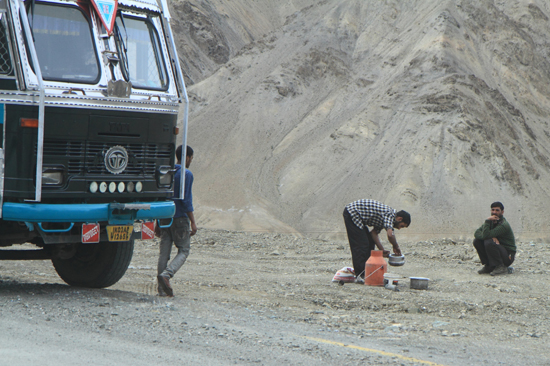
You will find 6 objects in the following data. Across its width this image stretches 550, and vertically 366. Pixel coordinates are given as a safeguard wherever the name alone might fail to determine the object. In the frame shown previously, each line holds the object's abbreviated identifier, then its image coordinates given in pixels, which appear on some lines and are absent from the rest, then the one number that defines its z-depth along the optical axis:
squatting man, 22.27
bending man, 18.84
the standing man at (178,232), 15.72
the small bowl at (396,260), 18.19
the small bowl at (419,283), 19.83
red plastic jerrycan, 19.55
